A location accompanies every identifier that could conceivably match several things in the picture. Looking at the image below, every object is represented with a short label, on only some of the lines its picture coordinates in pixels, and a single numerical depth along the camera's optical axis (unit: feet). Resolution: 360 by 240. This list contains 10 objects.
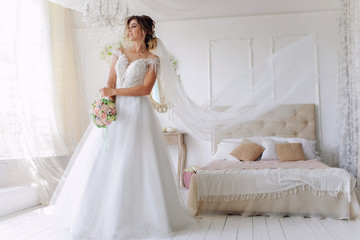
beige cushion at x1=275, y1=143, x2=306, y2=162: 17.19
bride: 9.89
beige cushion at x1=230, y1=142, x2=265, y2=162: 17.48
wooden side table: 20.86
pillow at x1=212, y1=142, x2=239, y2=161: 18.49
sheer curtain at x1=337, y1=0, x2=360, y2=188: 14.88
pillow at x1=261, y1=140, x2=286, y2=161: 17.63
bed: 12.54
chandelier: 12.46
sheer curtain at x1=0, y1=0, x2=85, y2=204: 15.44
